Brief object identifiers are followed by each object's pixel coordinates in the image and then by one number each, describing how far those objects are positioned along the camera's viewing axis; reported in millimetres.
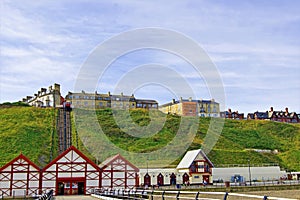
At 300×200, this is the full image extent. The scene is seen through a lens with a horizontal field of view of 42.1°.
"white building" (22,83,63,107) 124688
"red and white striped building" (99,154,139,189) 51816
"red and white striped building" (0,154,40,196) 48438
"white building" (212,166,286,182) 63844
